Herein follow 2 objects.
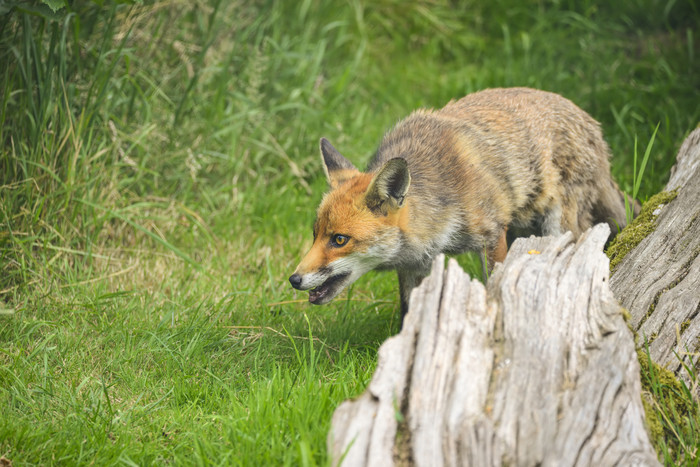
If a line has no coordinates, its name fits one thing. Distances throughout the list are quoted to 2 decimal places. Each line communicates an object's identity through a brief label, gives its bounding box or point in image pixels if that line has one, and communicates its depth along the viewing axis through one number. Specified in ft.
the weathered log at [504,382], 17.85
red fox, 28.86
